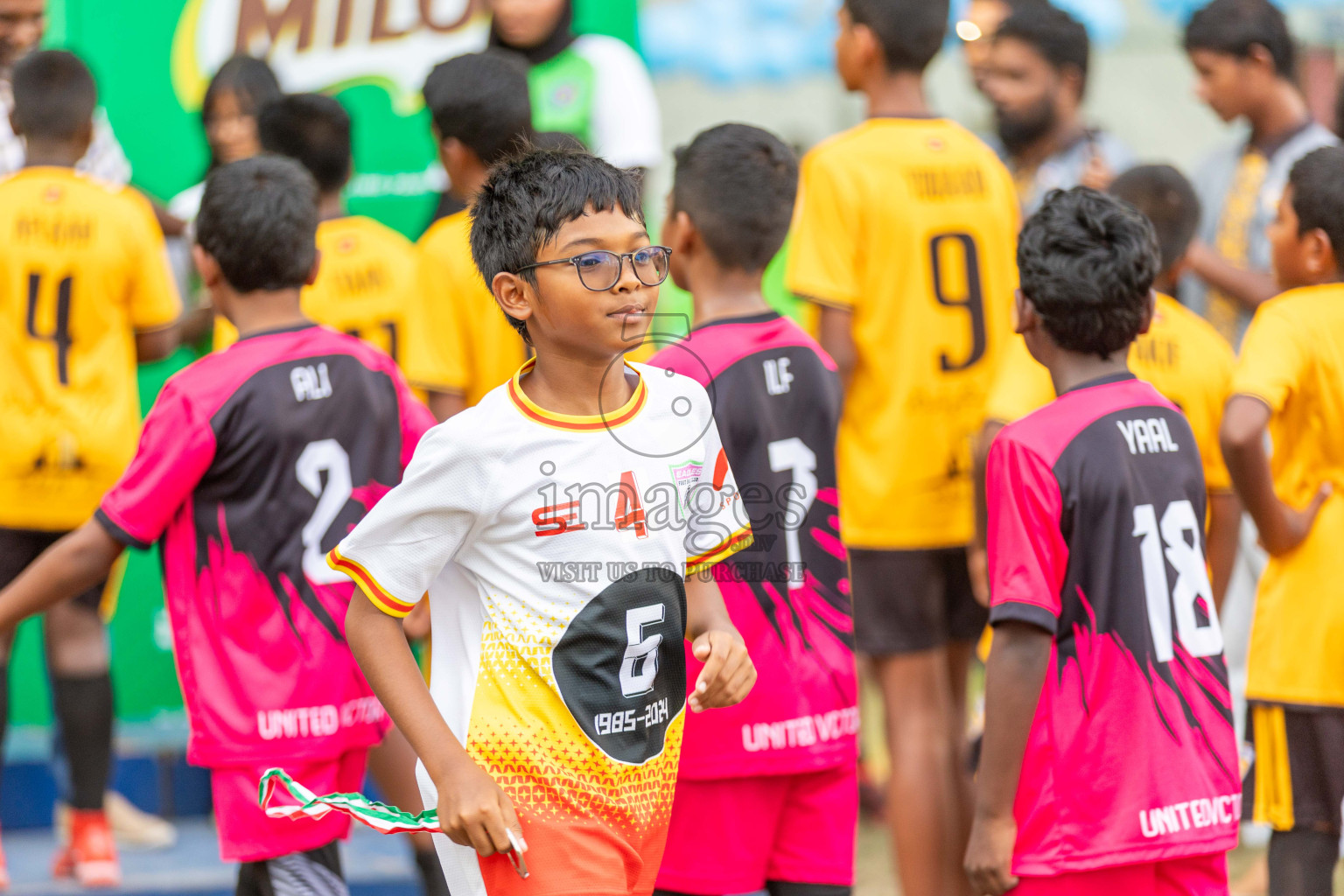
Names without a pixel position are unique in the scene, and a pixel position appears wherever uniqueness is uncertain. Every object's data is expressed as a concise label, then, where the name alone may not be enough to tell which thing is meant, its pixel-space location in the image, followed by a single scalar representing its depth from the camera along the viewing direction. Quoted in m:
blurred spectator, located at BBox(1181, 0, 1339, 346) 9.70
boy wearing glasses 4.47
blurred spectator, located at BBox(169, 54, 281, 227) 10.17
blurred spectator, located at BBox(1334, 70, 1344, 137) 11.29
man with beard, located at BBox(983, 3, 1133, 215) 10.57
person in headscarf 9.91
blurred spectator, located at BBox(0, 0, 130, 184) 10.23
